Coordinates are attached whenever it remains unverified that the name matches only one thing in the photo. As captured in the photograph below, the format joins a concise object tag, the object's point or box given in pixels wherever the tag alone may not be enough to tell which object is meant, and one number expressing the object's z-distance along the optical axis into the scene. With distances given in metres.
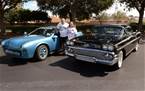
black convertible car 3.35
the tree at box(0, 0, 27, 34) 8.85
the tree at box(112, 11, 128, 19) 26.06
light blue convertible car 3.74
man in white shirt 4.54
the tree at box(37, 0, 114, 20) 15.95
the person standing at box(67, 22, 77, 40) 4.61
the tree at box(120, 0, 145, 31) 9.83
